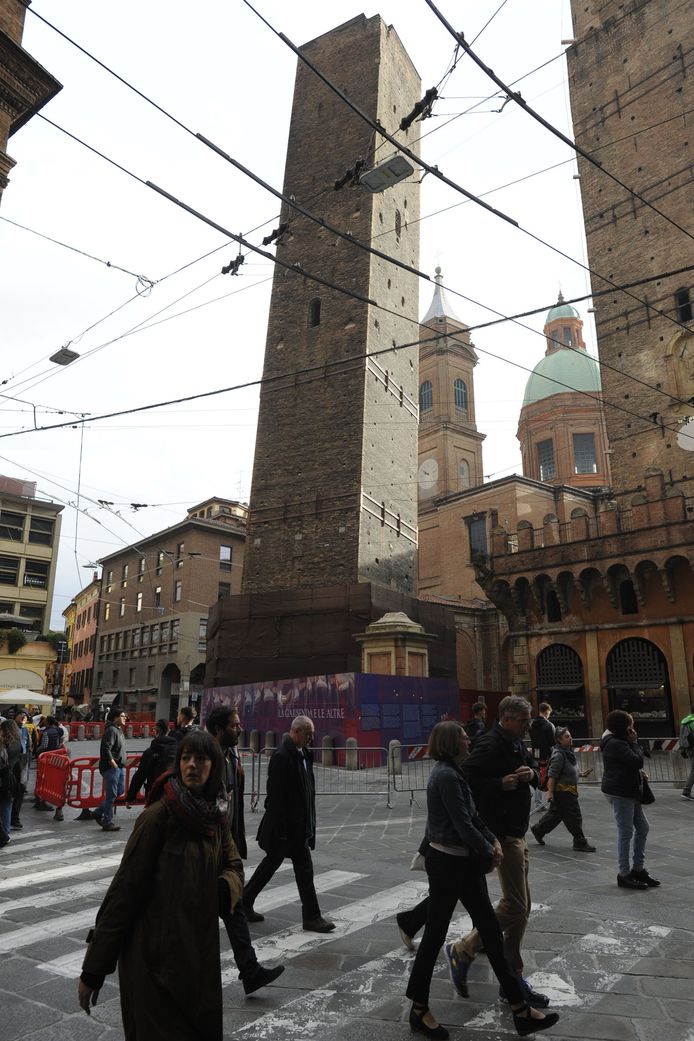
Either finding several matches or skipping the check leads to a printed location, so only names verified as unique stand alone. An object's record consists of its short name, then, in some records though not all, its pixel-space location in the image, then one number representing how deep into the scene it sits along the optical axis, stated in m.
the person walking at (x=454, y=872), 3.24
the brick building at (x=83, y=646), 52.34
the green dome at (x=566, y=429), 44.88
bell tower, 49.25
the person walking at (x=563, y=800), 7.49
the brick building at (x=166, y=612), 41.56
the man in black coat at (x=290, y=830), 4.73
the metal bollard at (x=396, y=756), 11.84
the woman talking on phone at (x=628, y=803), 5.85
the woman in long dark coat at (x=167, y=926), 2.30
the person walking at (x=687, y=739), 11.83
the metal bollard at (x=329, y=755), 15.71
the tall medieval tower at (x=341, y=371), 23.50
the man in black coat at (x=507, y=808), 3.79
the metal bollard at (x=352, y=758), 14.81
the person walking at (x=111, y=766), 9.16
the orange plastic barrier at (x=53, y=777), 10.22
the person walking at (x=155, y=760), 7.12
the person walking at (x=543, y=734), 9.79
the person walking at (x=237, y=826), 3.68
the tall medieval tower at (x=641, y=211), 24.45
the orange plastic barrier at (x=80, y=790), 10.05
